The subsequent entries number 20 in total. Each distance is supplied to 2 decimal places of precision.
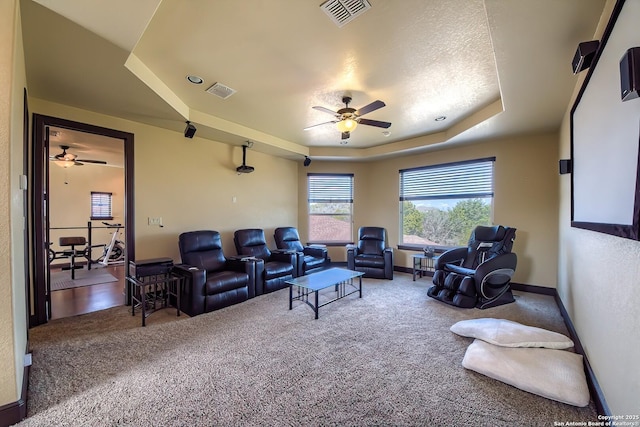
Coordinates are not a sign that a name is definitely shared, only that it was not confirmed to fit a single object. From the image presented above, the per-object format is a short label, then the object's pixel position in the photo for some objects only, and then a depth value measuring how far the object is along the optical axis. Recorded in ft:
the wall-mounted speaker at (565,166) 9.07
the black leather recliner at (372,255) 17.20
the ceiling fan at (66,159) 18.81
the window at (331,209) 21.44
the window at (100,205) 24.26
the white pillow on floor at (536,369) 6.03
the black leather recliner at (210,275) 11.29
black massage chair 11.84
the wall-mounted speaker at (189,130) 12.74
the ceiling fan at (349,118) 10.83
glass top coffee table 11.31
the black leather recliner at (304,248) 17.54
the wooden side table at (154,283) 11.07
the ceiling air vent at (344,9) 6.21
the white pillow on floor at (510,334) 7.73
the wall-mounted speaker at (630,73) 3.43
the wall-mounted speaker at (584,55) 5.62
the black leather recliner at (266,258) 14.26
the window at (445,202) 16.33
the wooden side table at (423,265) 17.64
